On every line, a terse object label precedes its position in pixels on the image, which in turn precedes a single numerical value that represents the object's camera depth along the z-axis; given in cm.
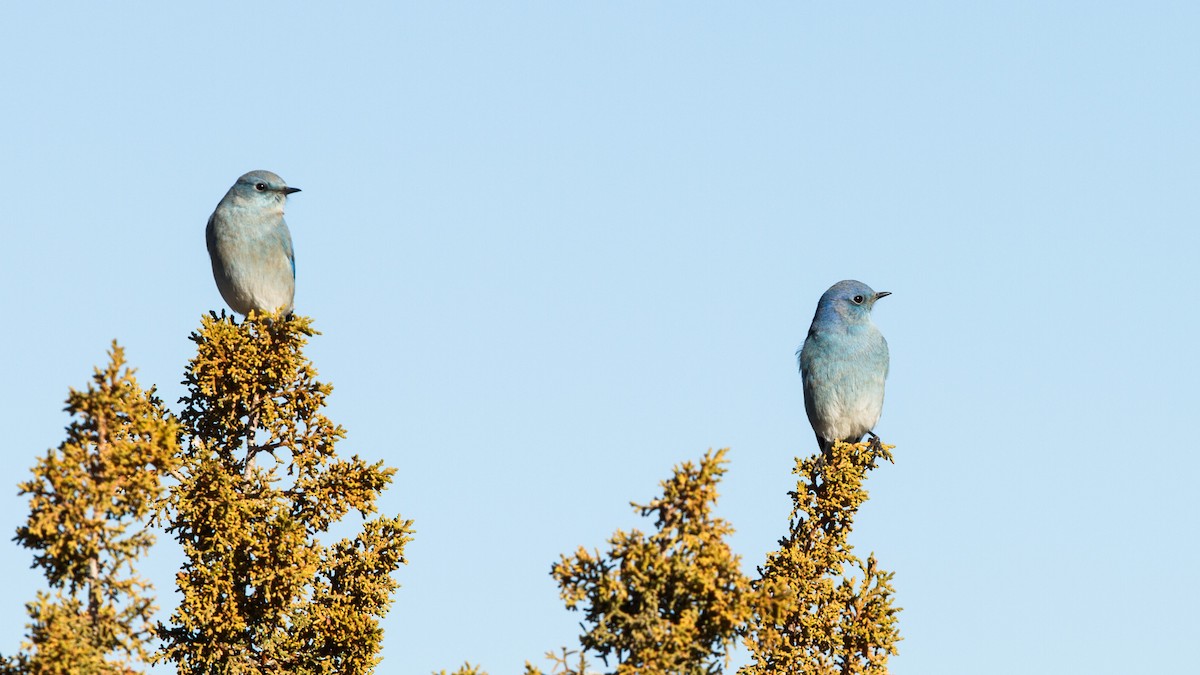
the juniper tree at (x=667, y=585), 956
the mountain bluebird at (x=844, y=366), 1752
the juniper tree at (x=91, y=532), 964
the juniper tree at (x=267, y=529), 1241
